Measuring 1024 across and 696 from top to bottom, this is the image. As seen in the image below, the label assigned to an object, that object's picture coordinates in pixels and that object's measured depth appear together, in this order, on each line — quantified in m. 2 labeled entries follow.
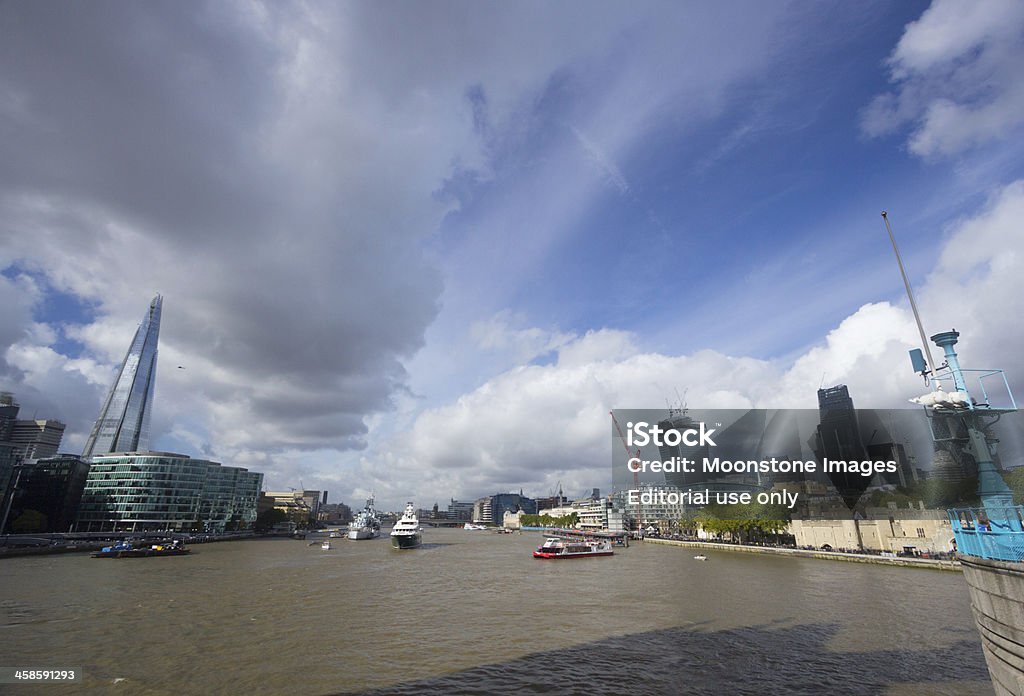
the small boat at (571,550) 102.65
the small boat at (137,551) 81.12
